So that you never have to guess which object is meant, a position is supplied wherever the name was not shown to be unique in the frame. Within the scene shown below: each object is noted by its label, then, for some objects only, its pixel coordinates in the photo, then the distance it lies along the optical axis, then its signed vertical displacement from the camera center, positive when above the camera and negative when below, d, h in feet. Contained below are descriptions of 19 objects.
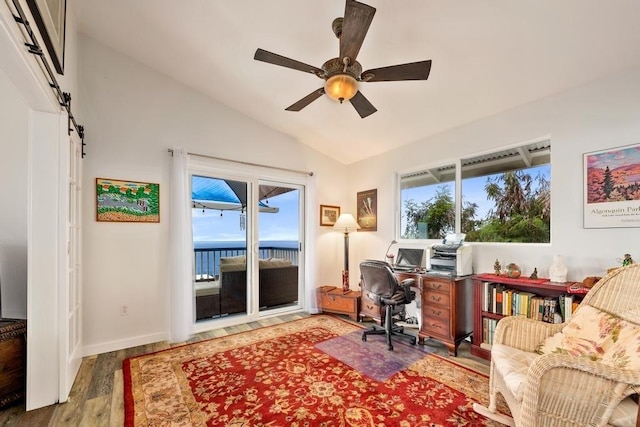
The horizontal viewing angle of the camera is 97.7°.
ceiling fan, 5.76 +3.22
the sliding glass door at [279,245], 13.64 -1.54
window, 9.21 +0.65
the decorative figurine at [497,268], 9.26 -1.76
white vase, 7.88 -1.59
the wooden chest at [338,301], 13.04 -4.14
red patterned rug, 6.17 -4.51
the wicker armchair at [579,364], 4.28 -2.63
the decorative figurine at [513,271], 8.73 -1.77
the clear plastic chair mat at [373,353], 8.34 -4.64
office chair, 9.73 -2.67
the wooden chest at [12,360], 6.52 -3.42
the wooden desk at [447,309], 9.52 -3.36
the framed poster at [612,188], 7.21 +0.72
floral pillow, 4.63 -2.33
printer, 9.91 -1.54
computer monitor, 11.92 -1.86
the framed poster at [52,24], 4.66 +3.57
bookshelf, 7.66 -2.58
